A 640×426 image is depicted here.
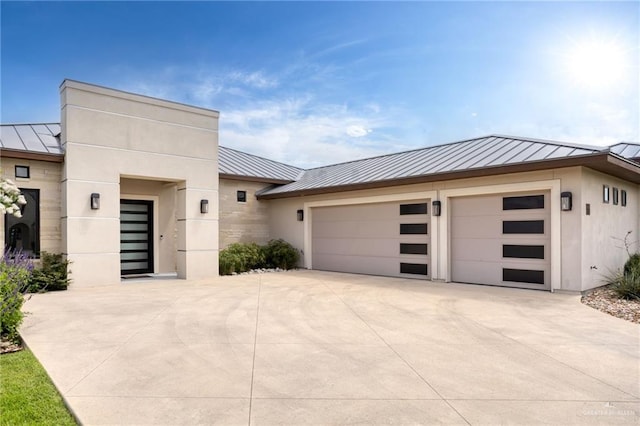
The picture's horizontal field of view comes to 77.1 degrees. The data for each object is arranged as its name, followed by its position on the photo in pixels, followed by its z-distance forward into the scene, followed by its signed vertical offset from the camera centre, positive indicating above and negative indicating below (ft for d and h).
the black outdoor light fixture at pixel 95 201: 32.78 +1.25
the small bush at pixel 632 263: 33.16 -4.27
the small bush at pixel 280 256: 45.96 -4.68
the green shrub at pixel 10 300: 16.87 -3.59
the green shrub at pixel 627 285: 25.85 -4.75
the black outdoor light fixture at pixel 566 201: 27.99 +0.90
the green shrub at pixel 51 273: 30.30 -4.35
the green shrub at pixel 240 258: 41.16 -4.51
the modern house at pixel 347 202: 29.76 +1.14
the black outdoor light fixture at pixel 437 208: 35.19 +0.53
